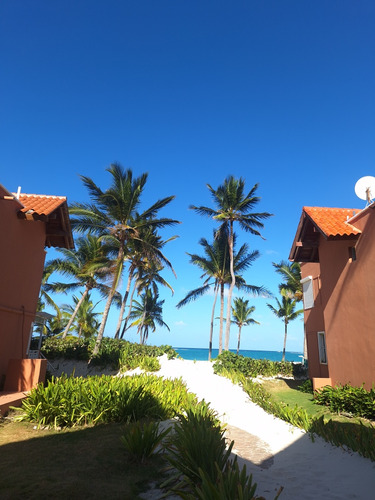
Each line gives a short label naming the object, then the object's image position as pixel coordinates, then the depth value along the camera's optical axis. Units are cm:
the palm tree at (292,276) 2616
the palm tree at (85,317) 3048
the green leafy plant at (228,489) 287
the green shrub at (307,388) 1313
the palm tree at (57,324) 2783
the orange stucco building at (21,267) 890
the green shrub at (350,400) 831
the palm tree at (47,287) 2682
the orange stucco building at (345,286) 916
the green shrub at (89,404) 650
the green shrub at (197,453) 387
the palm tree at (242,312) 3909
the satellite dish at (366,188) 991
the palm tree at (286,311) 3238
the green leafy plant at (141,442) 464
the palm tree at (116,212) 1805
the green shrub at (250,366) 1844
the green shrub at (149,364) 1769
